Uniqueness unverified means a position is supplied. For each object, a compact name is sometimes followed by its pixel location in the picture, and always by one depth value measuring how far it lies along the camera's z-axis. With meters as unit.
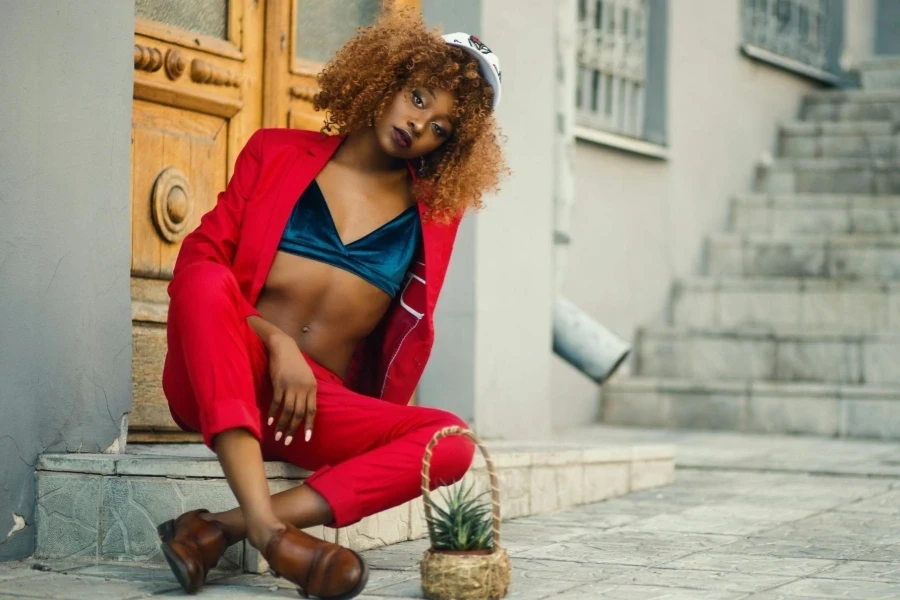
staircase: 8.94
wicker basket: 3.38
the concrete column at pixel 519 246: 6.47
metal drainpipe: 7.54
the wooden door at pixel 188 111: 4.96
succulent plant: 3.44
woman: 3.42
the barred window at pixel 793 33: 11.74
